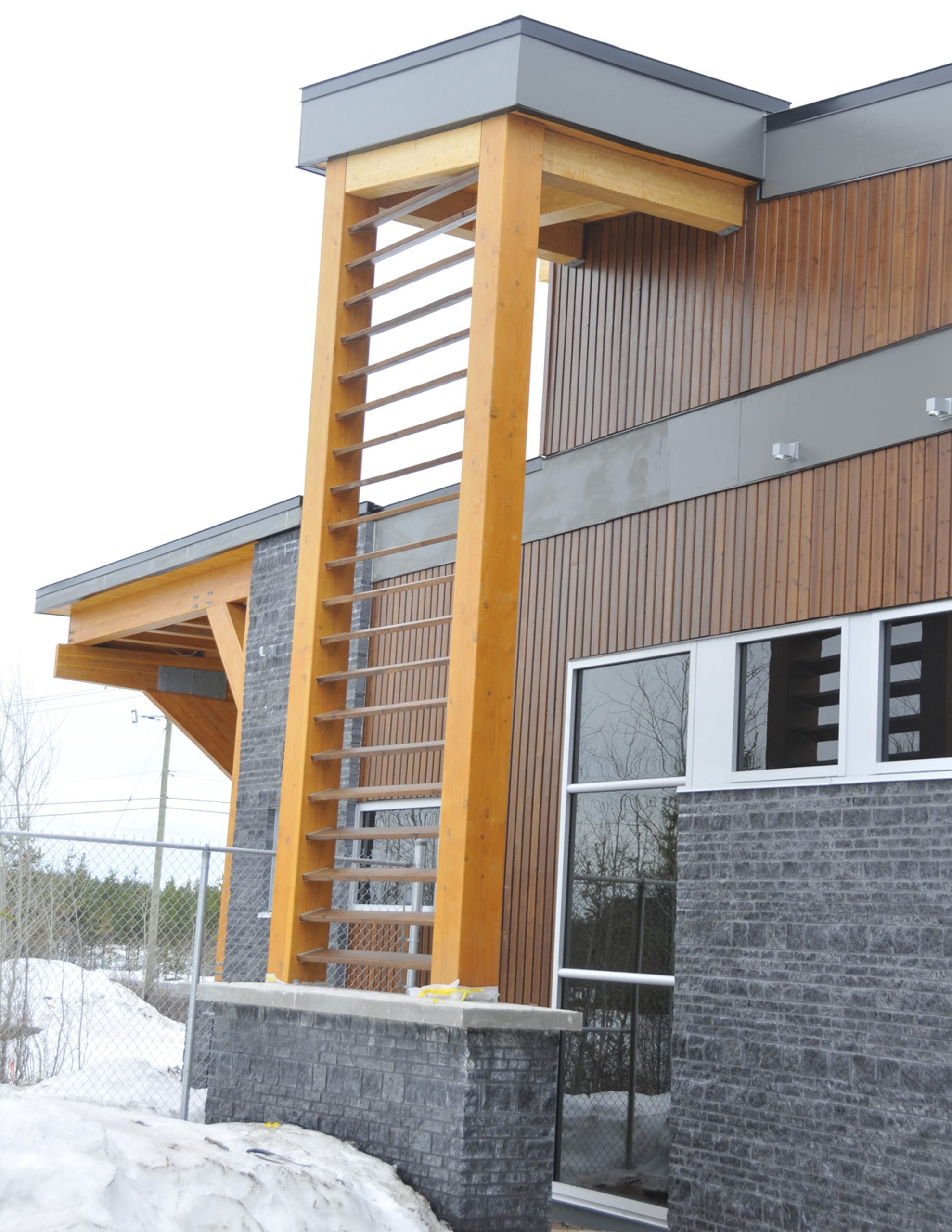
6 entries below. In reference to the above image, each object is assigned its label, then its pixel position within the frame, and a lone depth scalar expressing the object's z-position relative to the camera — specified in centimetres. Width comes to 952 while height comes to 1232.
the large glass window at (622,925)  799
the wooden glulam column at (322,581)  750
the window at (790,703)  732
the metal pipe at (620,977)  798
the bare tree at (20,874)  1234
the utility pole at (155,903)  1681
